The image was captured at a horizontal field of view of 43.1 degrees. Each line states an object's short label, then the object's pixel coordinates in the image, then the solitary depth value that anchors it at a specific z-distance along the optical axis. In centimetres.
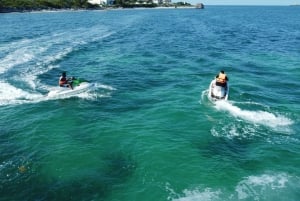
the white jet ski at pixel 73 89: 3158
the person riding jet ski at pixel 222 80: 3002
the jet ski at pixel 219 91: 3008
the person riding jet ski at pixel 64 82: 3221
